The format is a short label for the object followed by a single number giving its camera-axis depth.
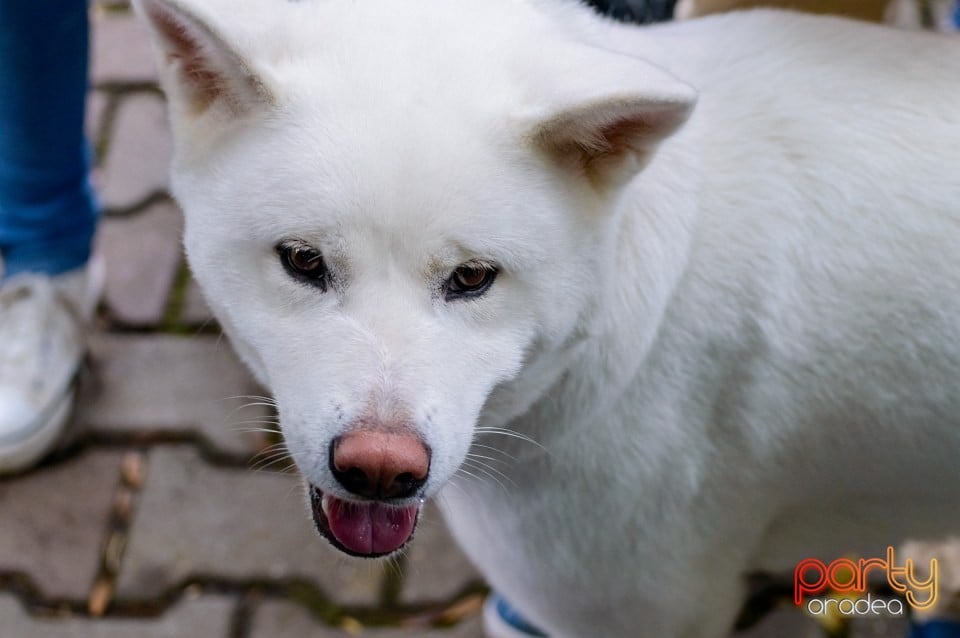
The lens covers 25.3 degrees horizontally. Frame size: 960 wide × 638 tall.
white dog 0.93
